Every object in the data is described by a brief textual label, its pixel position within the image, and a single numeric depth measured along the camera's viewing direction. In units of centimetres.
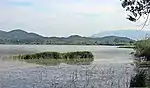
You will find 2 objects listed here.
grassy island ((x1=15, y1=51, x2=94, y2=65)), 3511
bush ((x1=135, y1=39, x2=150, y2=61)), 3617
